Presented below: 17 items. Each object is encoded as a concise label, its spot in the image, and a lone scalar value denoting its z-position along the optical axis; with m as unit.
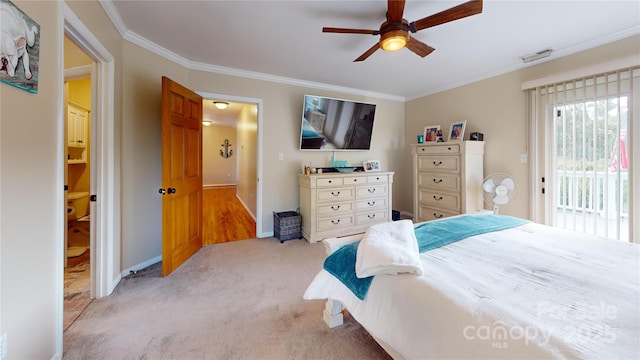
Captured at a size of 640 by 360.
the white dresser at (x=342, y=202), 3.41
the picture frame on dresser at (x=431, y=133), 4.12
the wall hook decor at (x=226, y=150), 9.30
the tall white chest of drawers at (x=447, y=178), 3.37
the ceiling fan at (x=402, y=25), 1.63
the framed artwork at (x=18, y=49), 1.01
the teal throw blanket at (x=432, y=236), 1.32
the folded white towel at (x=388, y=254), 1.15
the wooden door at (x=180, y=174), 2.38
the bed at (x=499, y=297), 0.76
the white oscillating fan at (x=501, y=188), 2.83
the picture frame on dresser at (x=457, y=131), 3.70
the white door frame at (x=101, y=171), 2.01
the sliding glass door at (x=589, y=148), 2.39
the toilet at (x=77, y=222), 3.13
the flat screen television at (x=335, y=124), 3.70
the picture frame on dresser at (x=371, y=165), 4.23
